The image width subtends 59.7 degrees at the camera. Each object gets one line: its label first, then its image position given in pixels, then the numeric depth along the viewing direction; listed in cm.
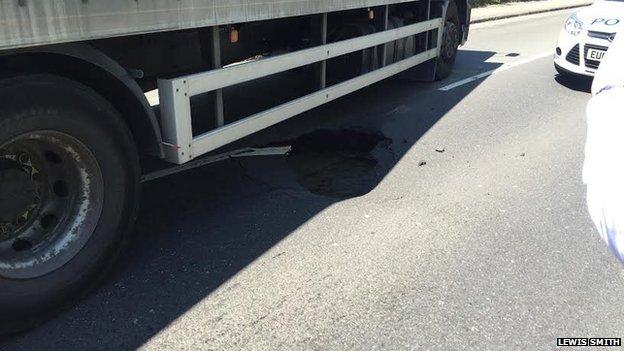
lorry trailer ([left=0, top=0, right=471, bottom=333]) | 258
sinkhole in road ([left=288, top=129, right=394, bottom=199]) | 471
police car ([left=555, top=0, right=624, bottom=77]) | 770
